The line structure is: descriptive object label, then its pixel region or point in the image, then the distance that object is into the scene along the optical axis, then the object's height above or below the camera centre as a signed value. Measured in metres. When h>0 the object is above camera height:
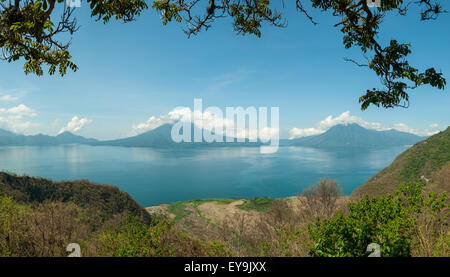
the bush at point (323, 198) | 23.28 -7.98
